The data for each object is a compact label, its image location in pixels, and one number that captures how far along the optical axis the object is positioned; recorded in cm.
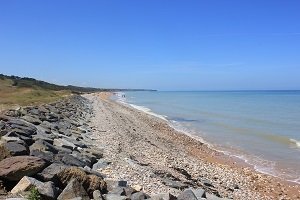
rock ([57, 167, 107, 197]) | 506
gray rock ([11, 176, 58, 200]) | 450
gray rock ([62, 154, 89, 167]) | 621
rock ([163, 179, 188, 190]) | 666
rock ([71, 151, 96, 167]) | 695
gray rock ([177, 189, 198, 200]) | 509
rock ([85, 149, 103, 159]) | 798
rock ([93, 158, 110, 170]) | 705
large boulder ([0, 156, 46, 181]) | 481
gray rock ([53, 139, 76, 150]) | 785
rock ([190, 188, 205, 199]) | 589
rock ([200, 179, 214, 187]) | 813
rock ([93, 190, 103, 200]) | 479
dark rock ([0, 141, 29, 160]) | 550
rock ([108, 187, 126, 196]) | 507
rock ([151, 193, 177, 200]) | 493
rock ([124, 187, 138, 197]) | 516
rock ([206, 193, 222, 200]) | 620
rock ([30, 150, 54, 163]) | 575
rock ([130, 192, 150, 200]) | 497
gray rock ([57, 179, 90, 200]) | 457
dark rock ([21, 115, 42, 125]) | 1048
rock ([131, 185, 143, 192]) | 582
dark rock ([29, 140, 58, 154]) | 652
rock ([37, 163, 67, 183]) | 496
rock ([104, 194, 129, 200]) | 483
